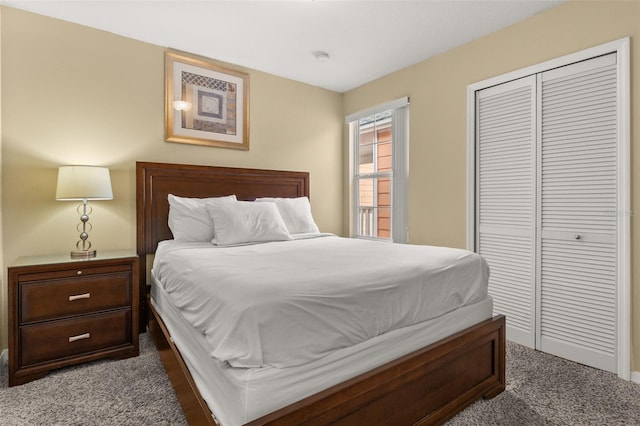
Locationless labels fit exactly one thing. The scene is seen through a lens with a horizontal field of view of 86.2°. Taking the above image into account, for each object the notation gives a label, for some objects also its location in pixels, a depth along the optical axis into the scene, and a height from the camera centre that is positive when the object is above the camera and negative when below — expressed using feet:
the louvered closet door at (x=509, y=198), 8.91 +0.41
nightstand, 6.91 -2.17
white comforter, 3.94 -1.15
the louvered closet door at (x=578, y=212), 7.52 +0.01
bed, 3.86 -2.24
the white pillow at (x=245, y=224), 9.05 -0.32
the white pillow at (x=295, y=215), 11.00 -0.09
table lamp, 7.87 +0.62
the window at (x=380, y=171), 12.29 +1.62
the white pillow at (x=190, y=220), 9.30 -0.22
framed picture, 10.49 +3.54
